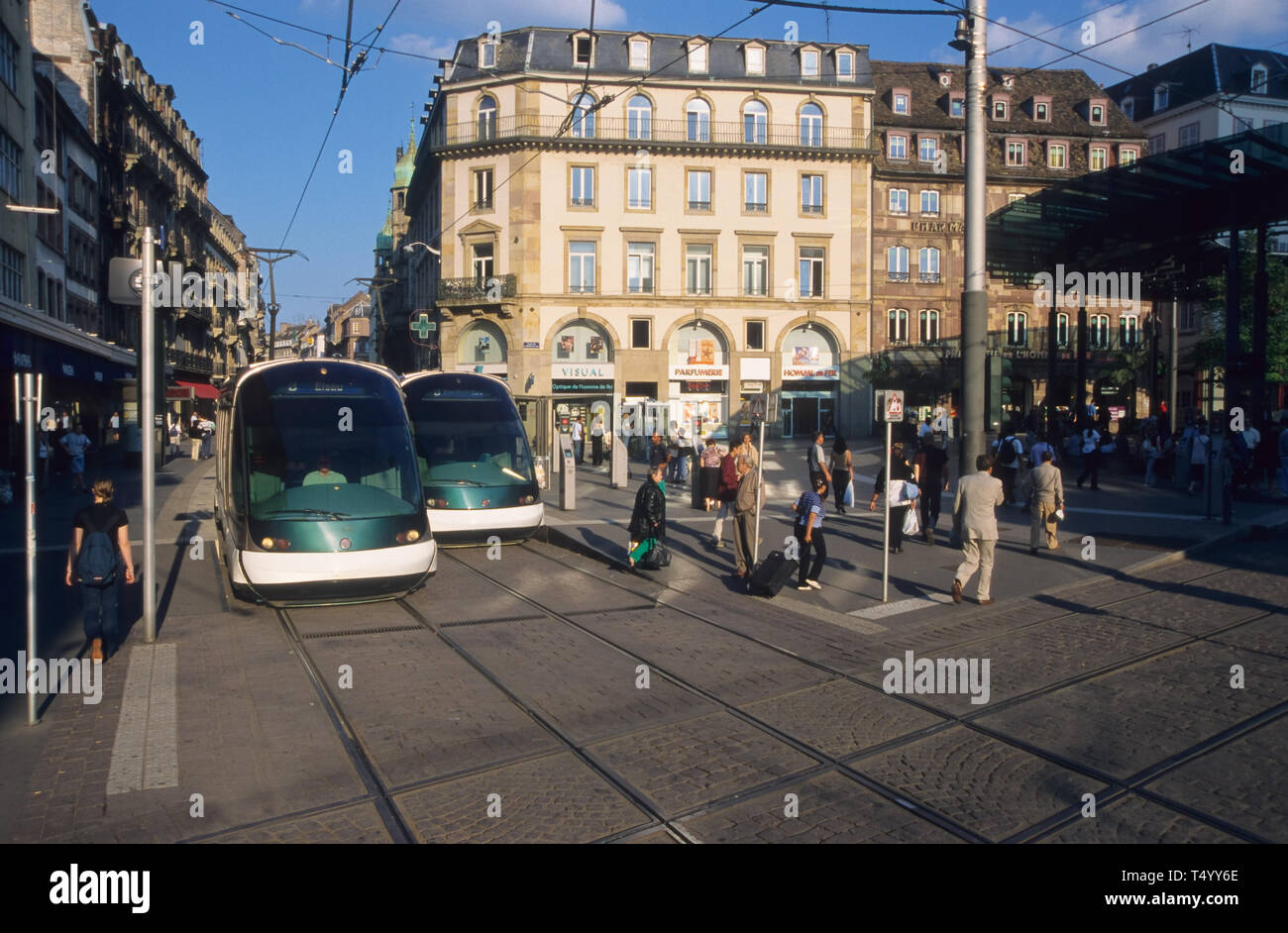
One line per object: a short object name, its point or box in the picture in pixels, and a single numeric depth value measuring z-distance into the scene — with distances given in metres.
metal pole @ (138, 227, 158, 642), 9.59
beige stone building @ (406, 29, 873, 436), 46.00
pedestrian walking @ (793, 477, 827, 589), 12.88
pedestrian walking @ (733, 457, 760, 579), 13.32
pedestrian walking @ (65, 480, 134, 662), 8.98
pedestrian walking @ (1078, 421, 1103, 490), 24.73
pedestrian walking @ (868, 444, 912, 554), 15.05
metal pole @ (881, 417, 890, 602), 12.16
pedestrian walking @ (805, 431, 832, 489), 18.12
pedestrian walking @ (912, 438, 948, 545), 16.98
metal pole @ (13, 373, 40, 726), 7.27
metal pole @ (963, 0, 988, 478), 14.91
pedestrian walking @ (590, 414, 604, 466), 34.44
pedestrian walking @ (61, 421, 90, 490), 27.94
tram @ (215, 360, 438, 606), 11.07
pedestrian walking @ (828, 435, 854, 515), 20.84
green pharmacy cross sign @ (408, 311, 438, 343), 44.28
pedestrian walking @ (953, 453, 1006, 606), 11.86
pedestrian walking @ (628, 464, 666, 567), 13.91
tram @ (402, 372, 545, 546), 15.80
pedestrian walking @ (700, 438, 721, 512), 21.27
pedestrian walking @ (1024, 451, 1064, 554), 14.97
